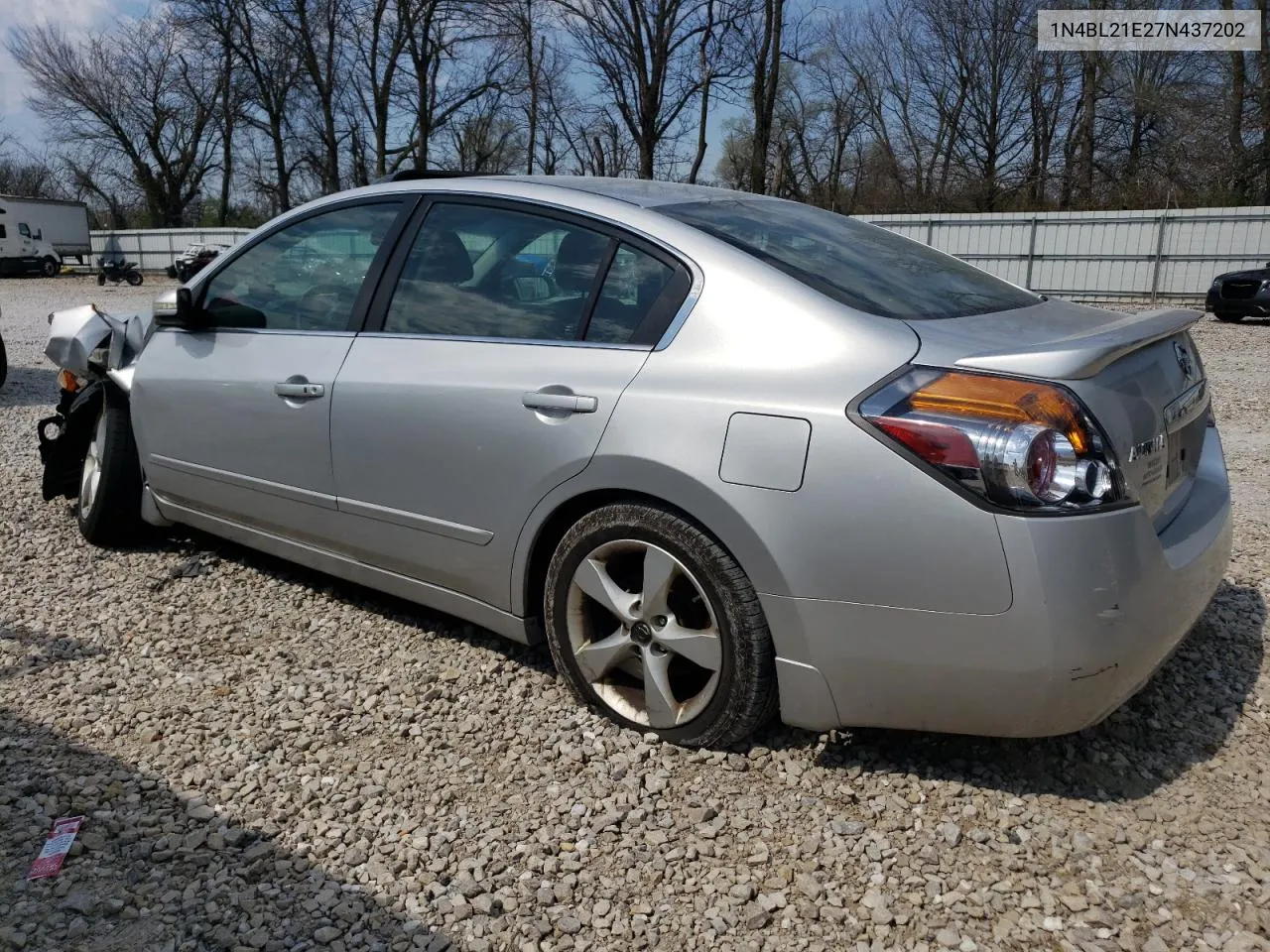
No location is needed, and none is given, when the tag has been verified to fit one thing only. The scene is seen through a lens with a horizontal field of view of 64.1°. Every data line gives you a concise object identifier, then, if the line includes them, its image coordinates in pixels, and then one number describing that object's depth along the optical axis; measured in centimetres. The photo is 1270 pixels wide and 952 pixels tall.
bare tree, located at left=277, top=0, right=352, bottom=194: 3375
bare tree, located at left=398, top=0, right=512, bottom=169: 3189
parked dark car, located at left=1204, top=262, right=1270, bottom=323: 1570
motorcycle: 3144
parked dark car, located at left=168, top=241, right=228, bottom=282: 2162
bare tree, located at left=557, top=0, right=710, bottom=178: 2838
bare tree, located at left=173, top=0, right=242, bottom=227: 3594
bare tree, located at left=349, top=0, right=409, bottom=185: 3281
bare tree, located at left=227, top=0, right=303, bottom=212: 3575
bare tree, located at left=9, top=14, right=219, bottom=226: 4288
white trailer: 3362
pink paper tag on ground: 236
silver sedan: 221
